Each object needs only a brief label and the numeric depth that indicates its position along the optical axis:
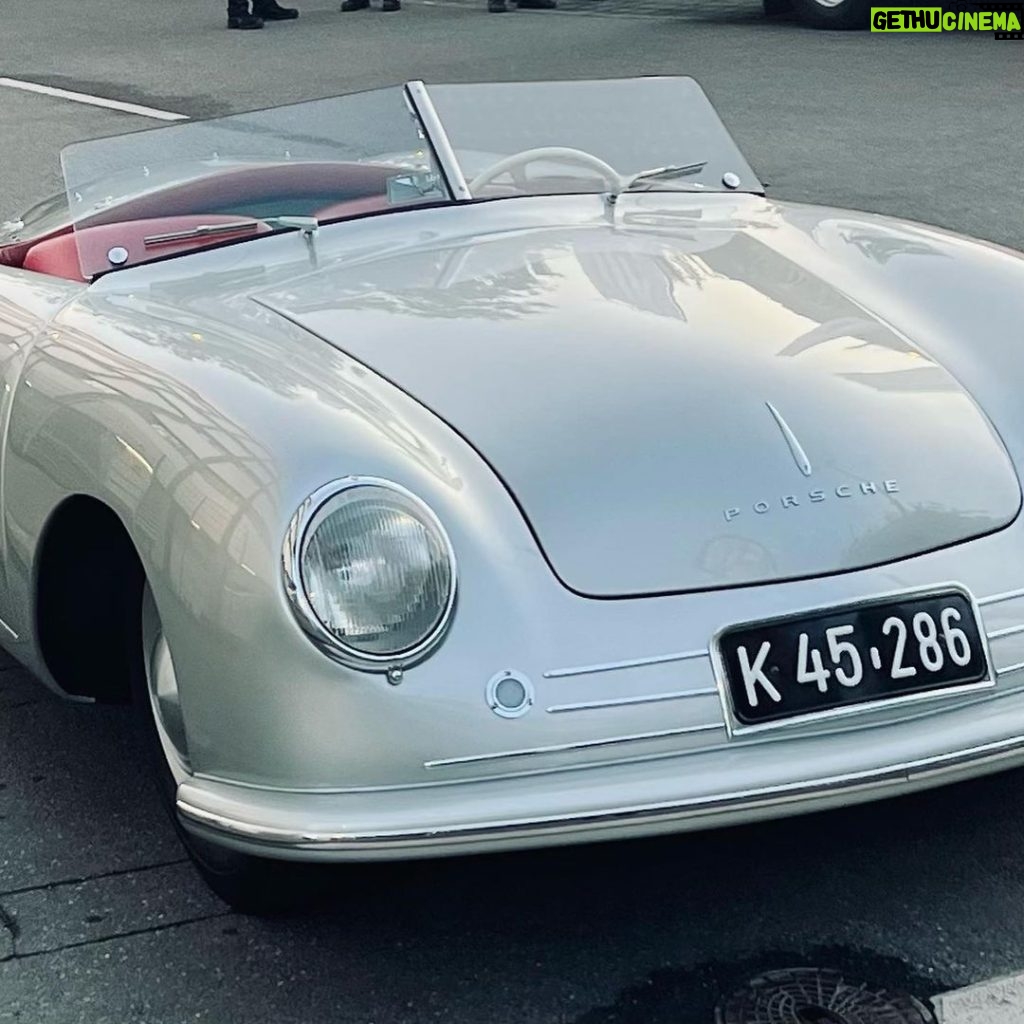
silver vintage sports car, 2.35
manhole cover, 2.43
